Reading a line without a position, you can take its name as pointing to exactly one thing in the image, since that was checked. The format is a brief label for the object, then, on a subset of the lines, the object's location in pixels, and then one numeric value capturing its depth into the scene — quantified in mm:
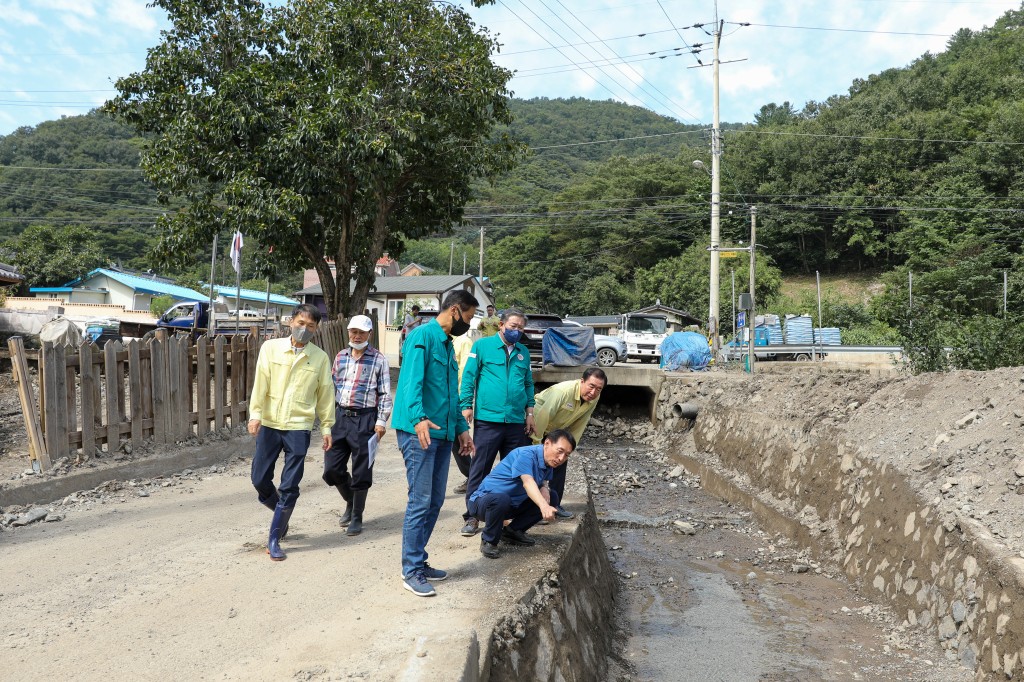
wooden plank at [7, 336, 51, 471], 7383
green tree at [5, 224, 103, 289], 46906
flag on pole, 15023
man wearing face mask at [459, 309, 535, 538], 6191
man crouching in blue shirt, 5332
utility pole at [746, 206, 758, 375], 21688
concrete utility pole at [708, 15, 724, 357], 24812
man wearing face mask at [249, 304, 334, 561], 5527
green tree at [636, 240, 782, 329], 51906
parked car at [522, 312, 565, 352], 20750
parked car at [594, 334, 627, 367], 25547
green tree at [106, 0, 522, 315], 14180
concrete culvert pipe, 16688
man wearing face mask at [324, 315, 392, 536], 6035
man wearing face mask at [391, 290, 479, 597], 4754
